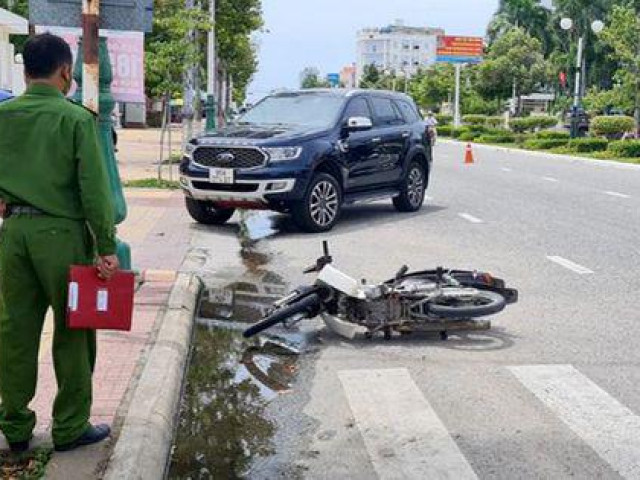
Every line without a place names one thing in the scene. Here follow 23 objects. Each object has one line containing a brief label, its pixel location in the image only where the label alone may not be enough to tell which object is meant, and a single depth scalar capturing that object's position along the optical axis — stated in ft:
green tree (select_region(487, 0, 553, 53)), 272.51
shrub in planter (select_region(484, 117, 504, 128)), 190.29
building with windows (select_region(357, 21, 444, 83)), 610.73
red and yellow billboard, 271.35
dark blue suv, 38.40
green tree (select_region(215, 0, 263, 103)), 115.65
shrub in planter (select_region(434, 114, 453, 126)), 239.09
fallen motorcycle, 21.91
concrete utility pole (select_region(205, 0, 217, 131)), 95.71
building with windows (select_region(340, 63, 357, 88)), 487.20
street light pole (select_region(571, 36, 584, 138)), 135.64
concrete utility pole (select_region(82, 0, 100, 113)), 20.89
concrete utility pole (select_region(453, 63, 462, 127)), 215.72
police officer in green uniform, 12.78
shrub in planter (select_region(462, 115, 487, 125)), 196.12
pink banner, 42.70
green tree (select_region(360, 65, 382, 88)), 387.12
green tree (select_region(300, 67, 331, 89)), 524.61
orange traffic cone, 95.01
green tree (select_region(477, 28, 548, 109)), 201.36
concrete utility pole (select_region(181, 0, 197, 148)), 70.95
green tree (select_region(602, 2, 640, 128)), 110.93
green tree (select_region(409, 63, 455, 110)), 263.08
